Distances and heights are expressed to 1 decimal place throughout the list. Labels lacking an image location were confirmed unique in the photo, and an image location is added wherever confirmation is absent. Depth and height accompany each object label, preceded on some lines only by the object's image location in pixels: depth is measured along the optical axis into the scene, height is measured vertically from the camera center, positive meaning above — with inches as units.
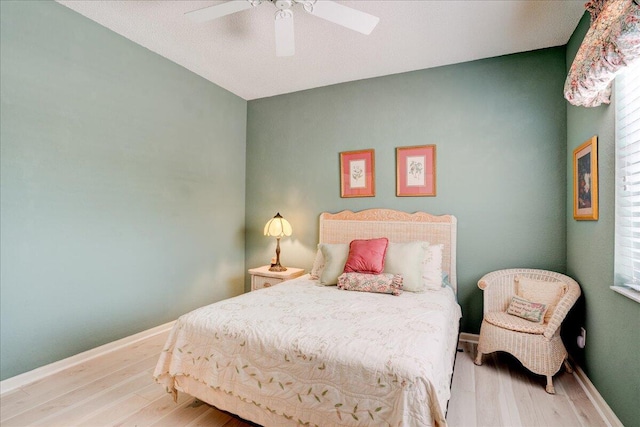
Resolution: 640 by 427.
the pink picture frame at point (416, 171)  132.0 +17.8
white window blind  69.8 +6.9
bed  54.0 -28.4
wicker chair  88.9 -36.9
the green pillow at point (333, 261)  115.5 -18.1
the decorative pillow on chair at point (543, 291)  100.0 -25.2
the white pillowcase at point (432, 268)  110.7 -19.6
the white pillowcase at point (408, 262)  106.4 -17.0
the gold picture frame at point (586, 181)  86.5 +9.6
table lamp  147.5 -8.1
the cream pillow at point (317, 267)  127.8 -22.1
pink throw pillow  110.3 -15.4
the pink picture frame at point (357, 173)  144.1 +18.0
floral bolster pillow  102.2 -22.9
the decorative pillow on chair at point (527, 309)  97.4 -30.1
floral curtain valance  56.9 +32.6
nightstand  138.4 -28.1
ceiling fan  78.0 +50.4
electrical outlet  94.7 -37.4
